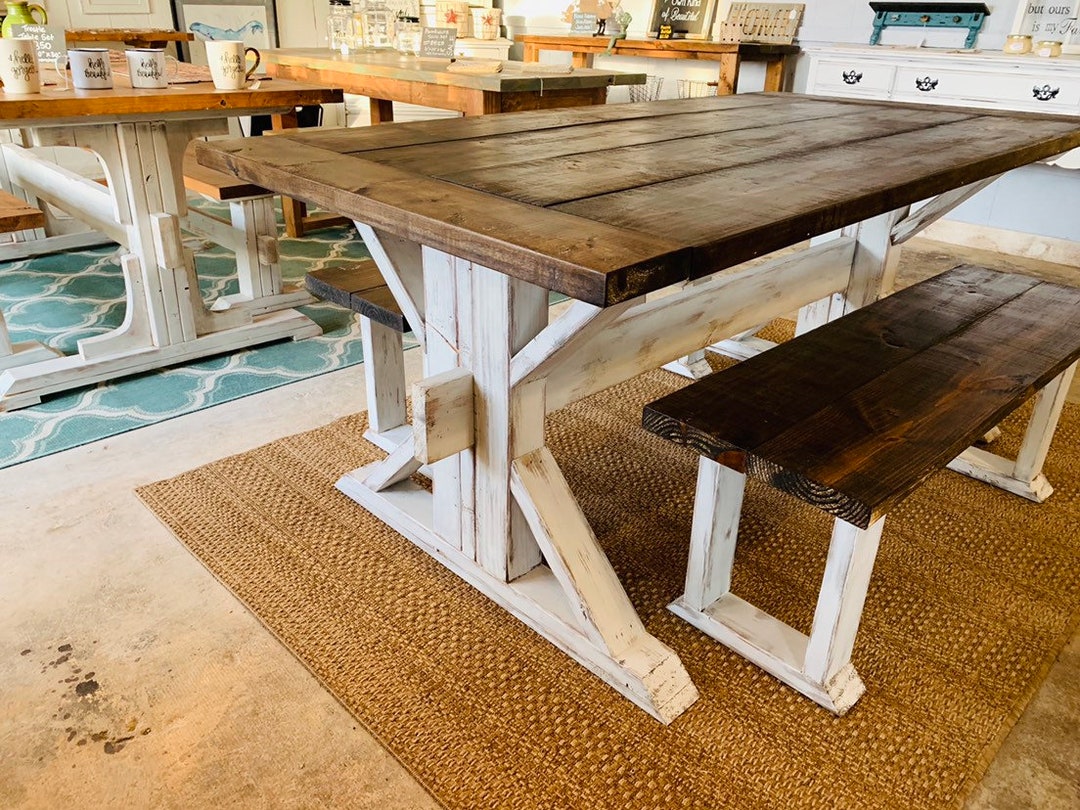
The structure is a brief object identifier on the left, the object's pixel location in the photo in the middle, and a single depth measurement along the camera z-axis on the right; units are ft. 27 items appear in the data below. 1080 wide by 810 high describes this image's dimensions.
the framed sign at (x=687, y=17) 14.57
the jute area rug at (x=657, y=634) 3.69
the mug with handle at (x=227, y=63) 7.17
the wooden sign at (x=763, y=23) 13.47
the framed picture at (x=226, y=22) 17.83
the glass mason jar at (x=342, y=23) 12.55
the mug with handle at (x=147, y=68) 7.06
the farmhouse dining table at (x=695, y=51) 12.62
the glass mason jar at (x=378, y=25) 12.69
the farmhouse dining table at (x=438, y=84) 8.80
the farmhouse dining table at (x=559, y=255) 3.06
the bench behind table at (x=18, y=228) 6.79
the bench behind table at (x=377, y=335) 5.32
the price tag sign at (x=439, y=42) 10.73
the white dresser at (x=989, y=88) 10.62
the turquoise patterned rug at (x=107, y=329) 6.68
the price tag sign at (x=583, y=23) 13.88
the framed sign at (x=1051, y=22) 11.23
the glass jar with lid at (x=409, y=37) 12.05
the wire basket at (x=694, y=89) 15.04
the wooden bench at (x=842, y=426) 3.57
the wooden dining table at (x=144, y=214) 6.66
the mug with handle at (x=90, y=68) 6.59
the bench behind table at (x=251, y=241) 8.25
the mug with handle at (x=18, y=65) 6.37
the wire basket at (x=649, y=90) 15.72
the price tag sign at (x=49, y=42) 7.68
